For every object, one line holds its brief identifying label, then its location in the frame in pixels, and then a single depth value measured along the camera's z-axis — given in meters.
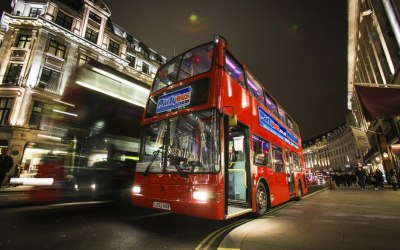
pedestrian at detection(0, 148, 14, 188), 8.76
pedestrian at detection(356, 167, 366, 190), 19.10
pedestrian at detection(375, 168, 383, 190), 17.64
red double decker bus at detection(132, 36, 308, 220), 4.58
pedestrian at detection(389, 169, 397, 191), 16.25
